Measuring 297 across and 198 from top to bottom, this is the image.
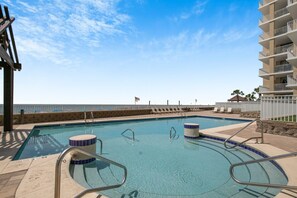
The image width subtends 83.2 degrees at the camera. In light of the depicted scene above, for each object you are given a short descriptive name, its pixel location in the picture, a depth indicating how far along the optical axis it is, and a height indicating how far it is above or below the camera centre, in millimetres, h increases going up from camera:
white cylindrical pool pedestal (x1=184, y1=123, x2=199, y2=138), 8703 -1444
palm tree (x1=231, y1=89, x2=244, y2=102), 52250 +3363
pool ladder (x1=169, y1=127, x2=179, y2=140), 9257 -1950
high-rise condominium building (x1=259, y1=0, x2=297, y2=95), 22297 +7934
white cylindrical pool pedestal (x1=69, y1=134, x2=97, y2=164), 5137 -1371
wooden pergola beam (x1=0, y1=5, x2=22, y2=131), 8273 +1546
